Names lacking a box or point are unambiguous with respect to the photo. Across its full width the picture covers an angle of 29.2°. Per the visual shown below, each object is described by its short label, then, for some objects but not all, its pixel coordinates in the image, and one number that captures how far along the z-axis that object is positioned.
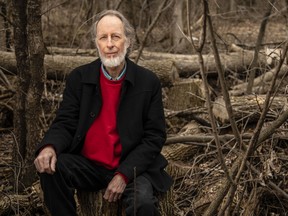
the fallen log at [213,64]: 8.09
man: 3.44
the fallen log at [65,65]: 6.69
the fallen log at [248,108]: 4.91
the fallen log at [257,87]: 6.59
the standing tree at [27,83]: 4.22
